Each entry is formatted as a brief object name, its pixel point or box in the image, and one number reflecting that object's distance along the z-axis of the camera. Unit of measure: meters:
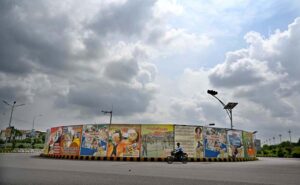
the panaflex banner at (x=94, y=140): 24.31
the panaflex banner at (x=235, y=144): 25.91
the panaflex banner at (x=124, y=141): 23.86
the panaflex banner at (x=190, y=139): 23.86
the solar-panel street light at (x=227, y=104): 25.56
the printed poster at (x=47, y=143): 28.40
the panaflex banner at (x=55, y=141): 26.64
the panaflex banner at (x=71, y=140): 25.14
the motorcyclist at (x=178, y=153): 20.59
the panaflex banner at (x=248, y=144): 27.91
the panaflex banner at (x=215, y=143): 24.55
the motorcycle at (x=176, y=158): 20.38
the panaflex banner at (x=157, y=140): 23.64
